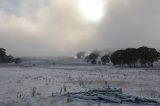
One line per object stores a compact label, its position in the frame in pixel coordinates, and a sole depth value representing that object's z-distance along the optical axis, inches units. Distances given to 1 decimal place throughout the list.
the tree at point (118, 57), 5774.6
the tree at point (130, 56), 5526.6
